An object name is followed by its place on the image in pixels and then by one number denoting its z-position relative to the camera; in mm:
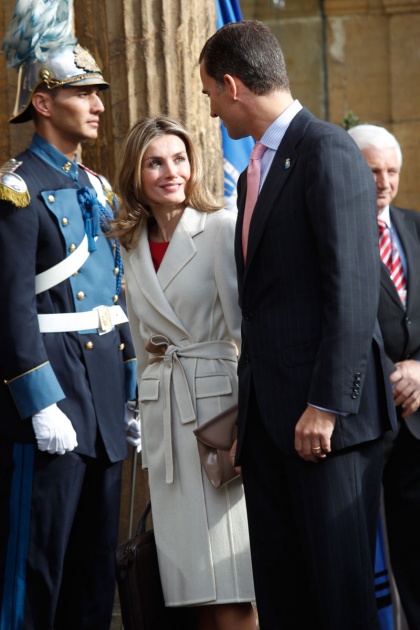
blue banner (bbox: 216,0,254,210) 8706
